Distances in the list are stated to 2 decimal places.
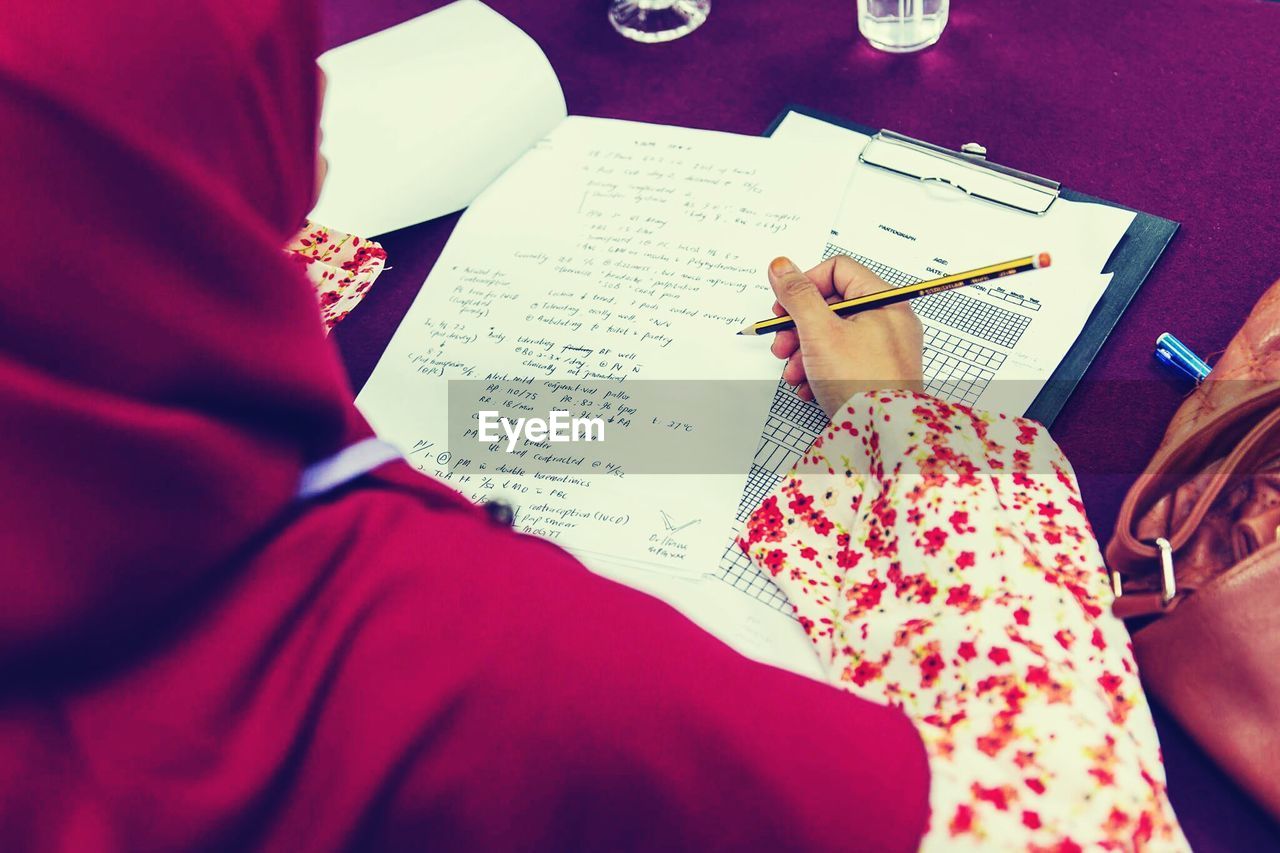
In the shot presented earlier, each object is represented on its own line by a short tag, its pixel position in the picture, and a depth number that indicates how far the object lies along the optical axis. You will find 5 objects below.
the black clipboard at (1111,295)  0.65
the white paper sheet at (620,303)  0.66
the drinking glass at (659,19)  0.96
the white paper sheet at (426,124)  0.84
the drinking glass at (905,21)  0.89
